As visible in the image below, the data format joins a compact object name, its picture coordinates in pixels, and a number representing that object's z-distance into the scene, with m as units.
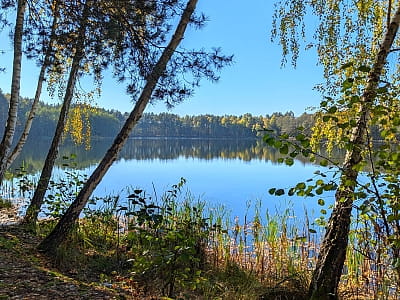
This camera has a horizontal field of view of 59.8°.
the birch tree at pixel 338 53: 2.81
